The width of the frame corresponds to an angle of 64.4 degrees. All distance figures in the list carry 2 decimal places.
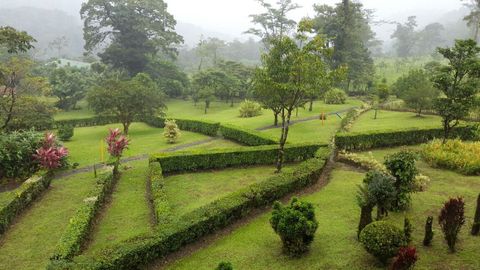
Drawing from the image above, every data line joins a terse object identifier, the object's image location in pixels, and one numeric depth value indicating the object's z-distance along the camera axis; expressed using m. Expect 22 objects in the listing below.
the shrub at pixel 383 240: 10.45
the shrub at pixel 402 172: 13.84
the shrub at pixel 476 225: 12.21
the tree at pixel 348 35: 49.97
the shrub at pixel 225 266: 8.52
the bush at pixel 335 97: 43.31
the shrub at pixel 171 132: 29.73
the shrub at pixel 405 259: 9.61
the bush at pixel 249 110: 39.22
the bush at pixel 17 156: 20.06
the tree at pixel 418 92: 32.25
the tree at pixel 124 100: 32.75
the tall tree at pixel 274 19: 64.00
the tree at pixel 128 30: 55.38
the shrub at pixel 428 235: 11.47
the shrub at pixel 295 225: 11.45
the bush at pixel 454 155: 18.66
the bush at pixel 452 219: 11.04
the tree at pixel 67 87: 50.19
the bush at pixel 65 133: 33.16
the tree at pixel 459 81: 20.73
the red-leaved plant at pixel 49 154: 20.09
